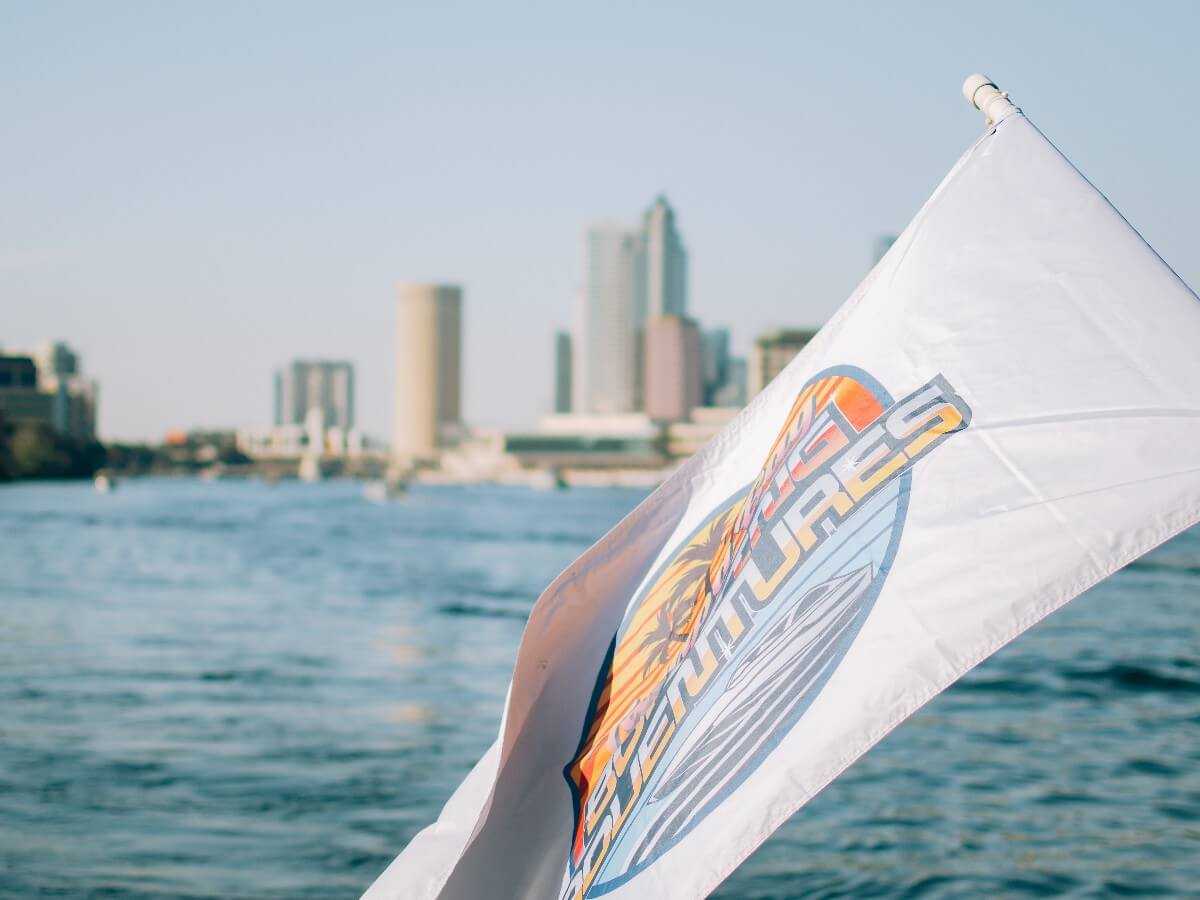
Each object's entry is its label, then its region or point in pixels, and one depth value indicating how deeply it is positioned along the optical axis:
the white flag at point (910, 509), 1.99
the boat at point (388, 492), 107.25
